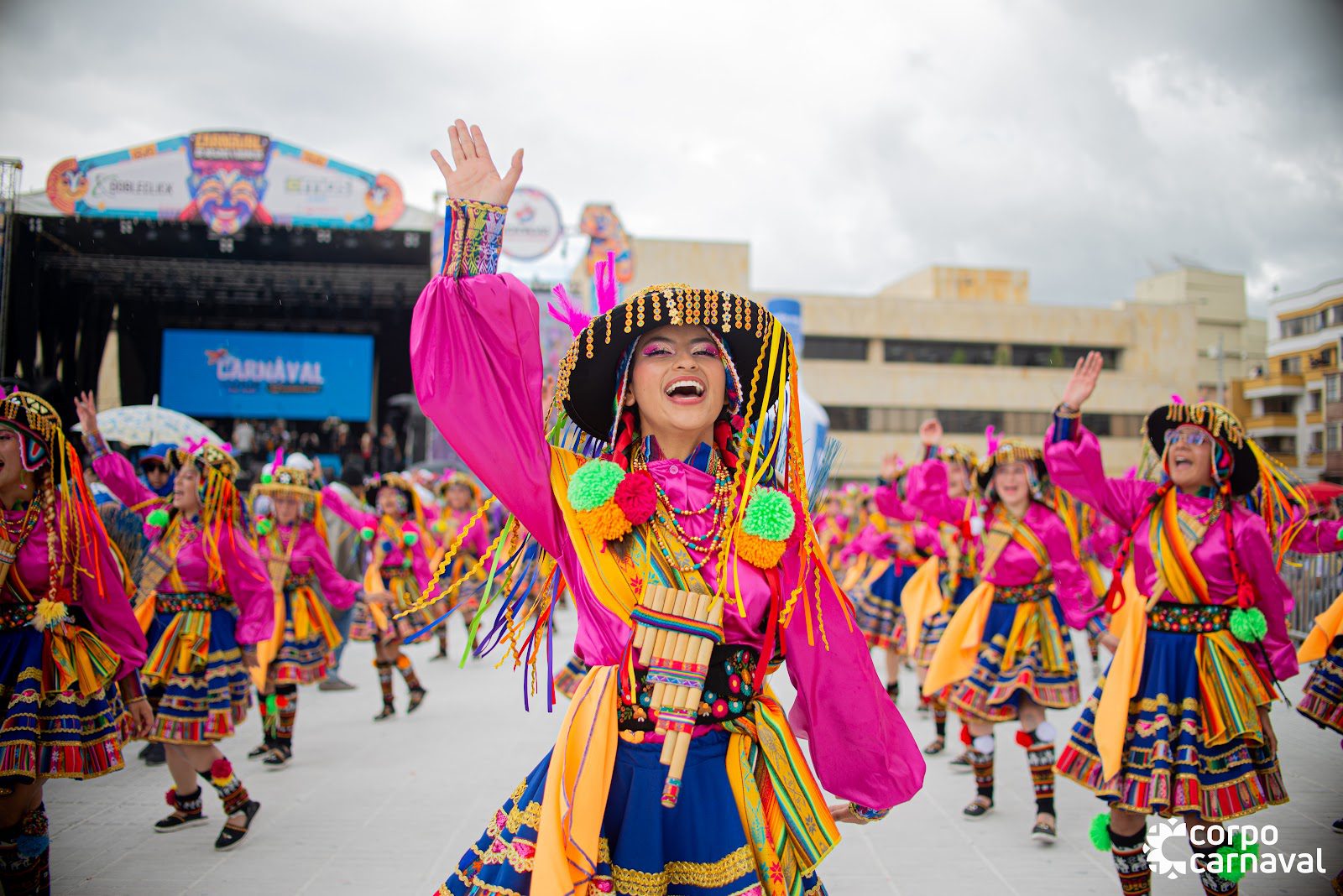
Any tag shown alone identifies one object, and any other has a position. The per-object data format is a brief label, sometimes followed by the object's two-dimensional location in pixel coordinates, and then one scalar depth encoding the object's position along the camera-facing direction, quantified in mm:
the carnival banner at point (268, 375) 21672
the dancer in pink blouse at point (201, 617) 5281
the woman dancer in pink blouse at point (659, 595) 2250
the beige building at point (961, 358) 39062
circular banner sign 18984
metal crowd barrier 10672
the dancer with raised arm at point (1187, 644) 3953
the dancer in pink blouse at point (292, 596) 7004
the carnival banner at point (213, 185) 17312
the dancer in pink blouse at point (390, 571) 8539
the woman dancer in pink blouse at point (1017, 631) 5543
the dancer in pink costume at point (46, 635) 4004
